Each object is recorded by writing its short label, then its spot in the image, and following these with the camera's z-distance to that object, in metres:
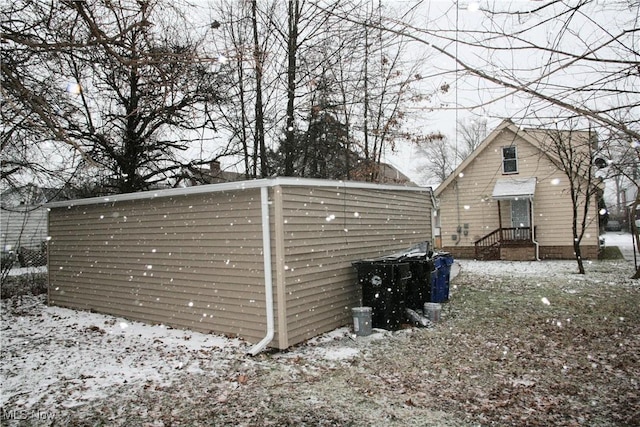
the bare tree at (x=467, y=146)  43.72
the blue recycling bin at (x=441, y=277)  9.52
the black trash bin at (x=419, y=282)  8.62
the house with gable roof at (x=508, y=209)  17.78
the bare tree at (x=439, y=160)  50.41
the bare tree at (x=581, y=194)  16.14
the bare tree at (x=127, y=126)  9.00
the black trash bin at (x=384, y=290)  7.67
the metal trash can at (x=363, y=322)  7.48
